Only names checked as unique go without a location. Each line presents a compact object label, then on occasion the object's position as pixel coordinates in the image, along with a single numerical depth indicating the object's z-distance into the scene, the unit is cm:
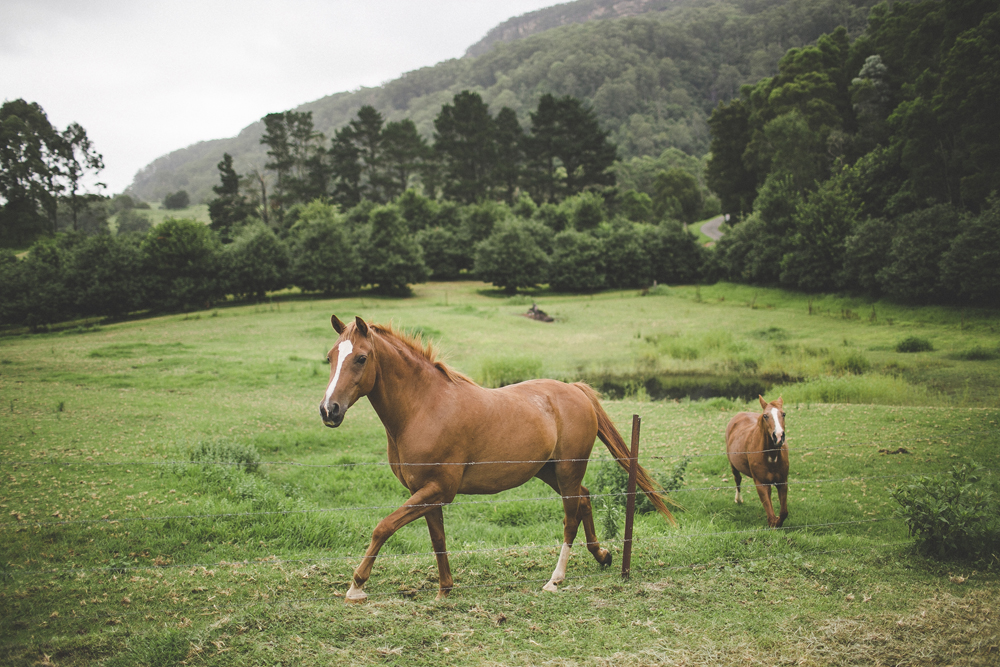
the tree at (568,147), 7125
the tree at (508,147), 7038
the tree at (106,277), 3331
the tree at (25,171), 4297
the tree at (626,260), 5234
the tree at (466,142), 7175
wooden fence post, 559
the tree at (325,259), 4356
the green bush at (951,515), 579
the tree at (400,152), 7281
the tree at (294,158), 7041
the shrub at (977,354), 1827
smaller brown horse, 743
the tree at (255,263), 4053
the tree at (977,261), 2309
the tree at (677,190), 8024
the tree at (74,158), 5134
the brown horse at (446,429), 470
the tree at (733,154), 5812
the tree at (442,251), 5516
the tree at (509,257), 4950
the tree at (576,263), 5097
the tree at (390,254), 4581
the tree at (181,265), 3781
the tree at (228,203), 6506
